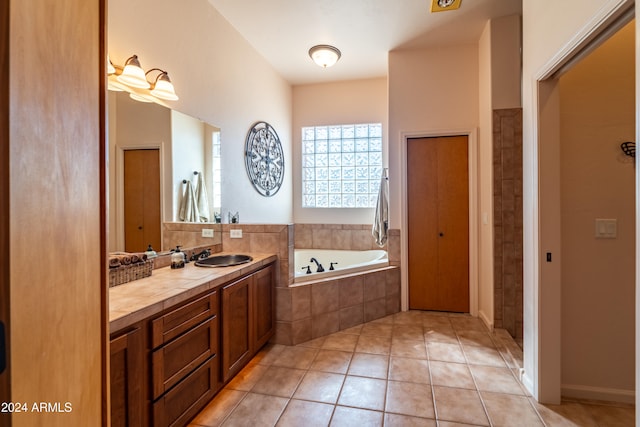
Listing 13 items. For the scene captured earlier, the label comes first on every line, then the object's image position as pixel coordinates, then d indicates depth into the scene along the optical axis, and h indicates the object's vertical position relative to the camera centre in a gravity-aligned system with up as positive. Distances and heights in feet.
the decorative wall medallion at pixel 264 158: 11.56 +2.30
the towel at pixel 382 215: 11.59 -0.04
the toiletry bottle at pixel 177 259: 7.01 -1.02
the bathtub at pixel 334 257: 13.57 -1.94
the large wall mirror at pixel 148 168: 6.23 +1.12
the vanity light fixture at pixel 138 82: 6.15 +2.86
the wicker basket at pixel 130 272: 5.48 -1.07
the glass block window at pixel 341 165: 14.71 +2.41
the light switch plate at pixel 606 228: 6.09 -0.32
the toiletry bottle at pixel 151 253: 6.76 -0.82
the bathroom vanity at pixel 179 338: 4.19 -2.11
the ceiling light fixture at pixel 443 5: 8.75 +6.07
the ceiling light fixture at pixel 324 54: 10.67 +5.72
